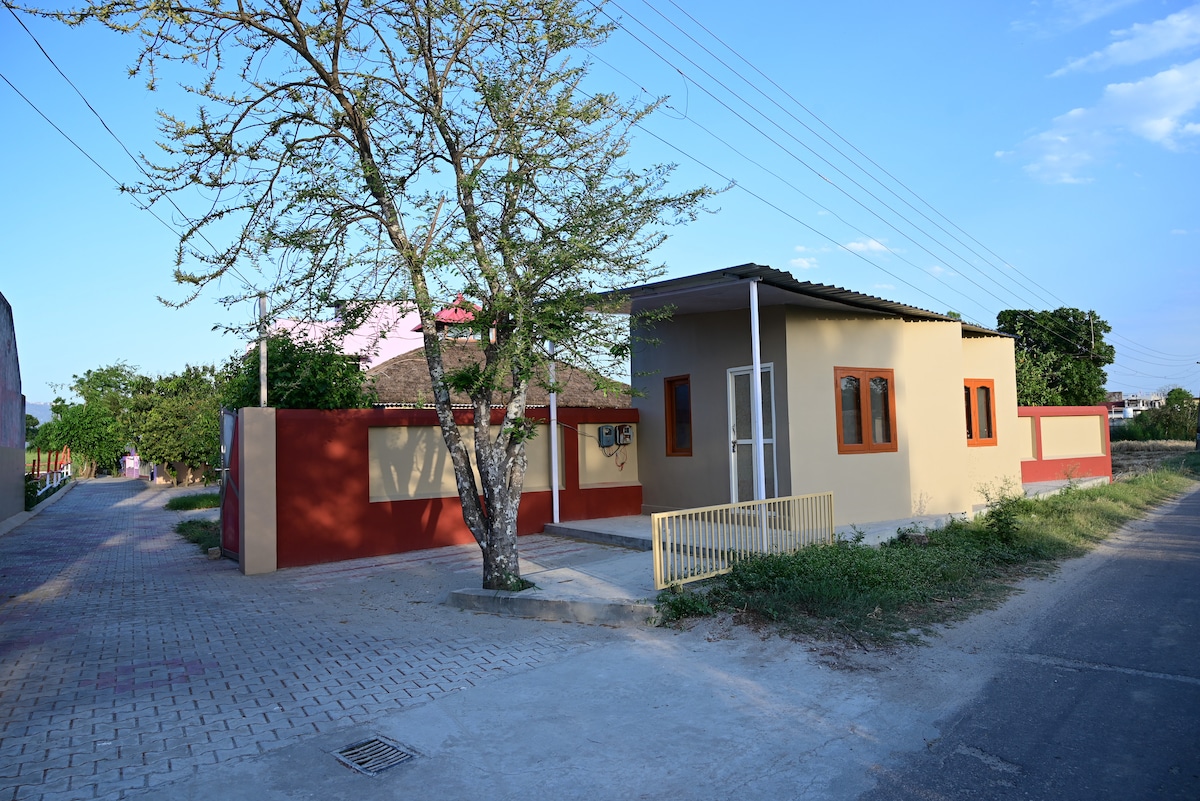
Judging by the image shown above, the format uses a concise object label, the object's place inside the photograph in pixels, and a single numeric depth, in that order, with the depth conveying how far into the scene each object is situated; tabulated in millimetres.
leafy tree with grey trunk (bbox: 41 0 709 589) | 7422
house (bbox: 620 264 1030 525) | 10609
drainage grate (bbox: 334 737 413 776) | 3994
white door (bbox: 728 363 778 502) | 10930
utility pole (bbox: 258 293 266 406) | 10023
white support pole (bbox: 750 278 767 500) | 8406
